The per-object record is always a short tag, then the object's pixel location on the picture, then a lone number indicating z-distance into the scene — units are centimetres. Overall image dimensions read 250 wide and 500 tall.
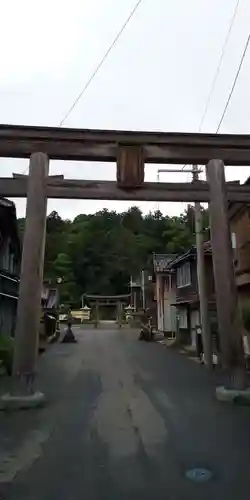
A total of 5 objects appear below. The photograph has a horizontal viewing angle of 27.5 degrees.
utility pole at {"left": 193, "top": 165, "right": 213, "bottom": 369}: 1939
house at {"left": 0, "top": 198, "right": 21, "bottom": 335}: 2189
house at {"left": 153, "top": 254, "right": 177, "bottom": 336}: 4191
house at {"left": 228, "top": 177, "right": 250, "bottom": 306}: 2036
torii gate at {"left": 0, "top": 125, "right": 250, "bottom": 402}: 1152
